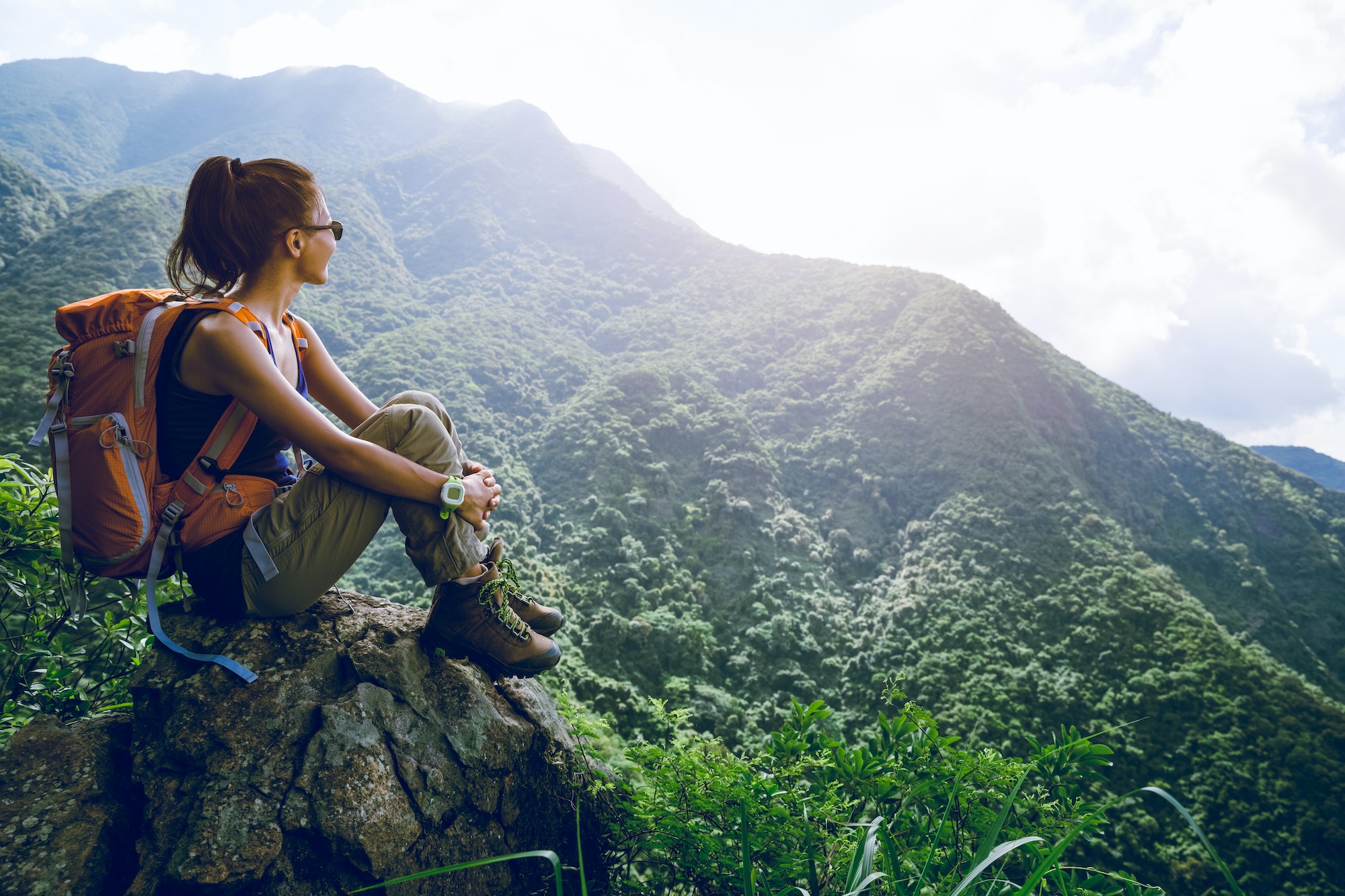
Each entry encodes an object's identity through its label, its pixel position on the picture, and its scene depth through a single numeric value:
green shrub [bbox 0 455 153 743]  2.07
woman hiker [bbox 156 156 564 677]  1.75
